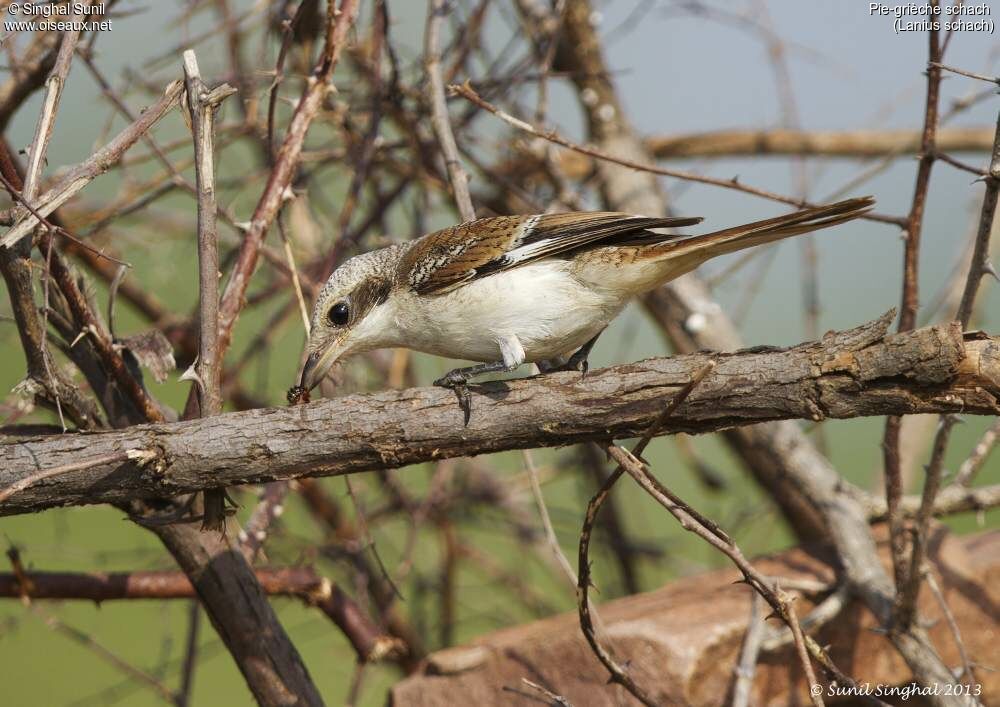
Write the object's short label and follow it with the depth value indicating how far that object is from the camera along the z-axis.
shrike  7.54
